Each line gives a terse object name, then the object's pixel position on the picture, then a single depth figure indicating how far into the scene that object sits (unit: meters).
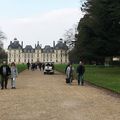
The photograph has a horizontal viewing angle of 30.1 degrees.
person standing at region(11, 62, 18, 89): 16.61
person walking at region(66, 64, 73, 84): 19.41
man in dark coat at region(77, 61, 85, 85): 18.80
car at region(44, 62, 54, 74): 34.86
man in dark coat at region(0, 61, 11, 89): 16.48
